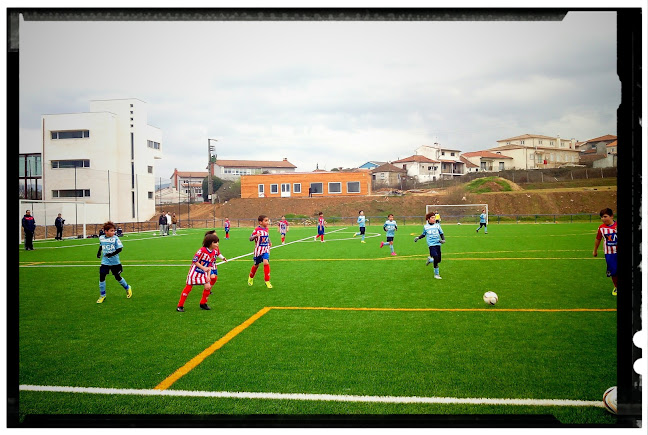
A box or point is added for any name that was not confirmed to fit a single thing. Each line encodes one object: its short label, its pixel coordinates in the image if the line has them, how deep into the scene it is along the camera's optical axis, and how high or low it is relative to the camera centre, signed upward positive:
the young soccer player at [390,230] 16.53 -0.67
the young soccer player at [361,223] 22.89 -0.58
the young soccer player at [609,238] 7.93 -0.49
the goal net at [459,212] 42.06 -0.21
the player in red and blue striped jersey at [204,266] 7.39 -0.83
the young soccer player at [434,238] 10.53 -0.61
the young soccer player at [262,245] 9.71 -0.67
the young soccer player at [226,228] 26.33 -0.87
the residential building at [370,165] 77.12 +7.34
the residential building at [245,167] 69.06 +6.68
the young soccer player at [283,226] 20.77 -0.63
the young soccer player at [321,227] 22.32 -0.74
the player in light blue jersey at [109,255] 8.35 -0.73
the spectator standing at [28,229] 19.72 -0.61
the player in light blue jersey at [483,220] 27.56 -0.61
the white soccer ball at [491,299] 7.54 -1.39
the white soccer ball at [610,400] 3.44 -1.38
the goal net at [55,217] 27.39 -0.20
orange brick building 51.62 +2.89
